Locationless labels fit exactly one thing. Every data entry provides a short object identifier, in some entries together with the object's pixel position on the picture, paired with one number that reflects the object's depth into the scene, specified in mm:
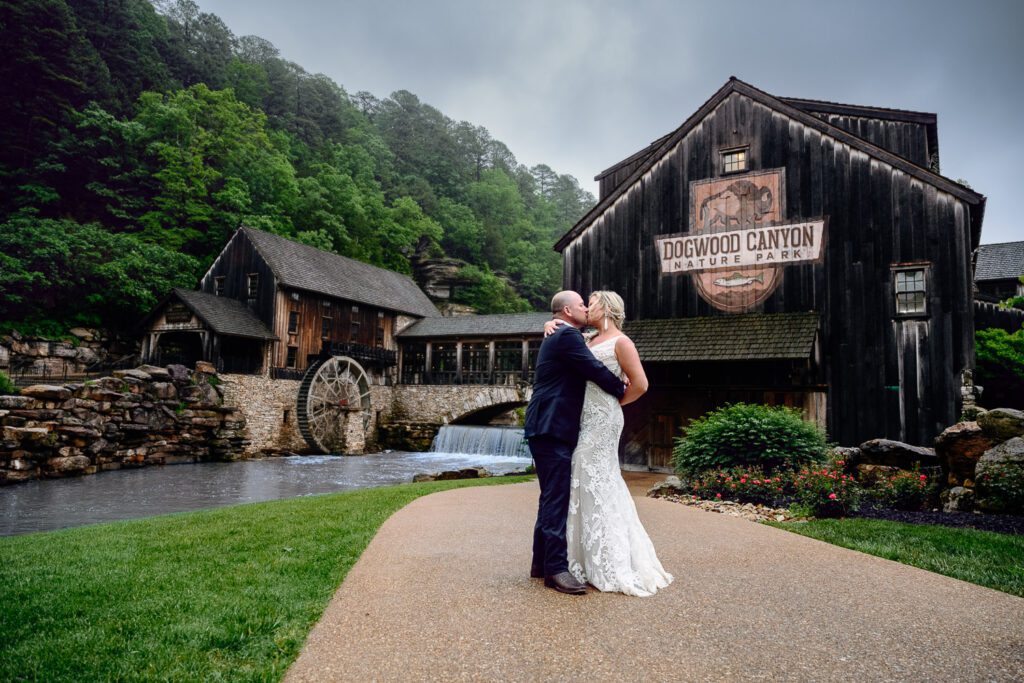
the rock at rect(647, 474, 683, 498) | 10367
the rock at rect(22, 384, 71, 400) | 17781
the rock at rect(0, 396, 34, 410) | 16766
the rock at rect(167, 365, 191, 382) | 23297
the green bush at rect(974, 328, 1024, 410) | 23859
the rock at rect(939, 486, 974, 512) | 8078
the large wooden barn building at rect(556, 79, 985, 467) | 12750
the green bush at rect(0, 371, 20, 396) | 17750
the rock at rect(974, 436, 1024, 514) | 7539
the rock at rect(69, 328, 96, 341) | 28344
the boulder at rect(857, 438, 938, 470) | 9859
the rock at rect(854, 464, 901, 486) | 9812
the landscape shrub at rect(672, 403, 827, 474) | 9914
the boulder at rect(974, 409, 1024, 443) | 8117
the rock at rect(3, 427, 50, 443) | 16359
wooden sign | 14070
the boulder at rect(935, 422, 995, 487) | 8438
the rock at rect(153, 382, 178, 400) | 22203
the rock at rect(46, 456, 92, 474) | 17391
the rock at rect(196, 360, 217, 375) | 24734
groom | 4461
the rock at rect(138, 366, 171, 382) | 22406
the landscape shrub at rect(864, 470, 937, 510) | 8734
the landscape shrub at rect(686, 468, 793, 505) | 9148
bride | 4473
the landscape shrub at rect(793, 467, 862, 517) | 8250
